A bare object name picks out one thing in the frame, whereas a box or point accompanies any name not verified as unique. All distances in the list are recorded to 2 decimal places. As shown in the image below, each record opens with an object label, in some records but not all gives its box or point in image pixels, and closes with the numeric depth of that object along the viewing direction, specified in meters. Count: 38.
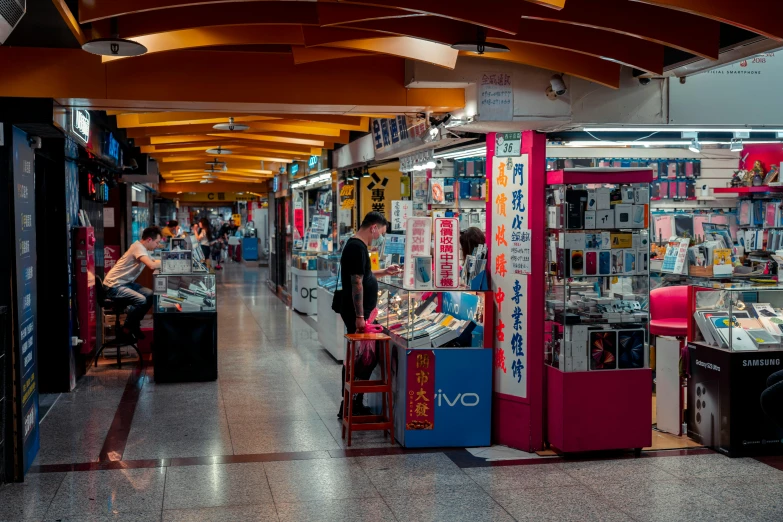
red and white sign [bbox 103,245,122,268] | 12.02
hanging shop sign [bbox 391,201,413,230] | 9.89
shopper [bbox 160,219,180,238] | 17.50
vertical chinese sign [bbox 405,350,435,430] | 5.95
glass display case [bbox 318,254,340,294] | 10.08
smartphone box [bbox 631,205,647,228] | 5.76
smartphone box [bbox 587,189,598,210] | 5.69
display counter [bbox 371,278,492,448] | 5.96
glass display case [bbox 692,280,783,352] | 5.86
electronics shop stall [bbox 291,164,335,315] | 13.20
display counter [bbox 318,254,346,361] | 9.48
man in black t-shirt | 6.45
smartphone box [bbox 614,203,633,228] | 5.74
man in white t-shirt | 9.38
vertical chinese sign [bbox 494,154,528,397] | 5.91
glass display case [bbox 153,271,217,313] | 8.45
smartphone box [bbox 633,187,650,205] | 5.76
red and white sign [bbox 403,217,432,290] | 6.26
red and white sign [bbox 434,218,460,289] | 6.13
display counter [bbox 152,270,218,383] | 8.38
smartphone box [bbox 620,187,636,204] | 5.74
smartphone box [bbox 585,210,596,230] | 5.70
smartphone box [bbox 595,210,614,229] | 5.72
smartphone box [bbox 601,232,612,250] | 5.73
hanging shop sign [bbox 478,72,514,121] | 5.86
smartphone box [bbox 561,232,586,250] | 5.67
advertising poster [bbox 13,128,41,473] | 5.21
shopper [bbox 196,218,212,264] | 18.82
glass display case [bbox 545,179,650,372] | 5.69
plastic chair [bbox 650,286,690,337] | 7.42
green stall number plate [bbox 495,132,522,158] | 6.00
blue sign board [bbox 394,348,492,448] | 5.98
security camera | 5.82
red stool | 6.04
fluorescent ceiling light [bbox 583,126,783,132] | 6.25
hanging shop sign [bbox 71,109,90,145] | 7.38
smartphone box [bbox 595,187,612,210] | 5.71
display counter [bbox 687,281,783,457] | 5.74
